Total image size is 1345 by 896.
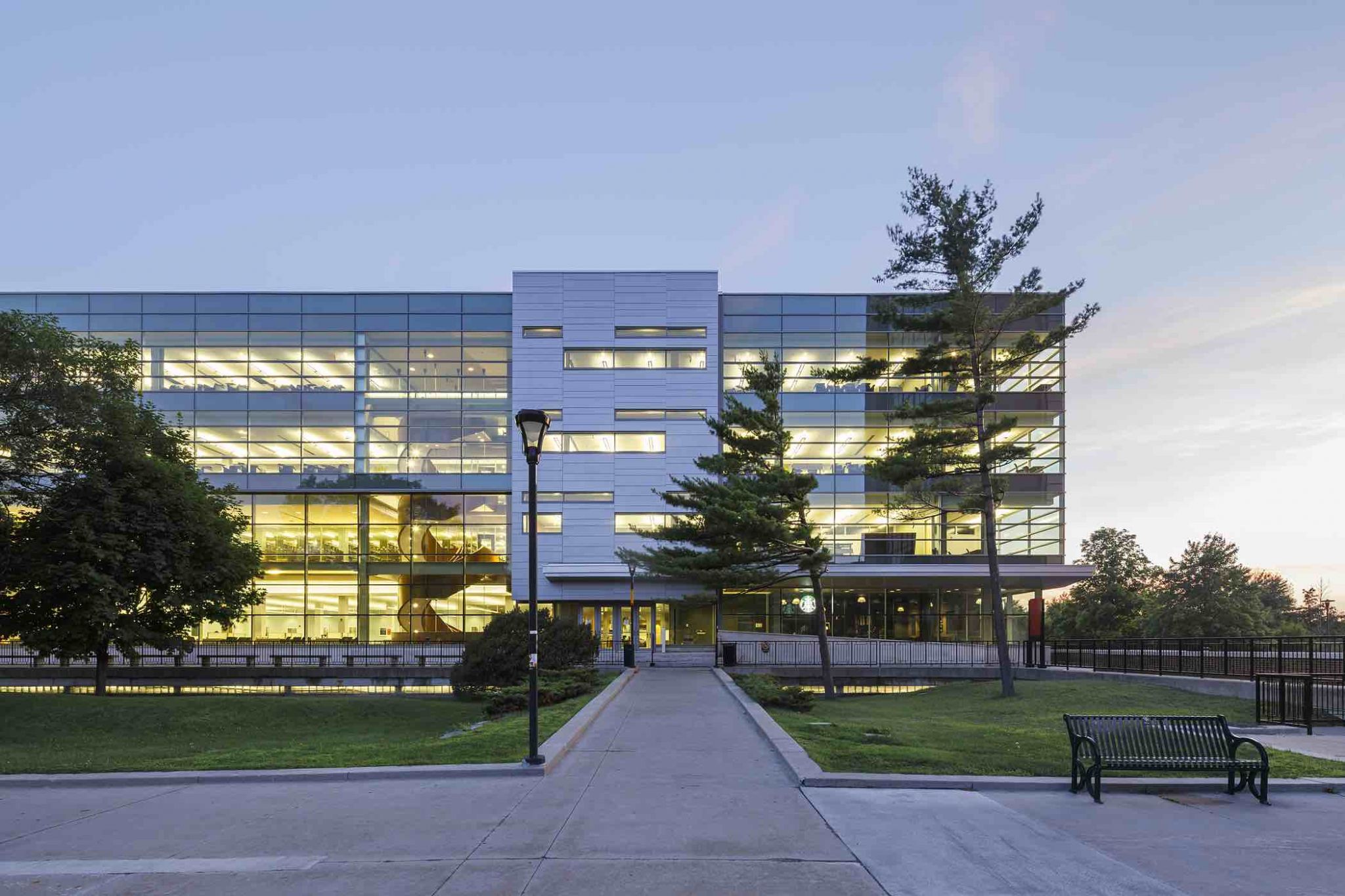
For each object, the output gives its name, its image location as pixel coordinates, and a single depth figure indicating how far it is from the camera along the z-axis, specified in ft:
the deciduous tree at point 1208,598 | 159.12
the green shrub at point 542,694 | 65.00
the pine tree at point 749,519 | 92.22
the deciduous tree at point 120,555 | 77.66
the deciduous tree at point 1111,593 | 189.16
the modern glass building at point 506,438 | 150.82
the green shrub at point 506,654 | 85.25
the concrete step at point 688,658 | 119.24
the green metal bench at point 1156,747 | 31.68
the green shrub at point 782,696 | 69.87
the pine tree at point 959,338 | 85.51
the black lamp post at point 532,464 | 39.09
